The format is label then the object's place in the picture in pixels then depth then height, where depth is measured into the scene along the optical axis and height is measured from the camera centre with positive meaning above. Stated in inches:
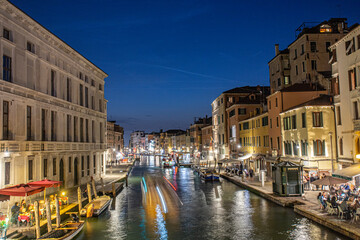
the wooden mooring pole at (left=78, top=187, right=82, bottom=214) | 973.5 -157.0
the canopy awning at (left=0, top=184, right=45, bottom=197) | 749.5 -95.0
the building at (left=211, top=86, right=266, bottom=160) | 2785.4 +271.0
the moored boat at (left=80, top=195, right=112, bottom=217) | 943.0 -179.5
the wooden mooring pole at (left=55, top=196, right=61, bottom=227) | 769.6 -154.5
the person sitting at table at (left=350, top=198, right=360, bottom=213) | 740.5 -148.8
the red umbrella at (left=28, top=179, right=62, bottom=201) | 859.4 -92.3
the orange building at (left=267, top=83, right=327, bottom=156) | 1488.7 +194.5
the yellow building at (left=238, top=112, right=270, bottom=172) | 1840.6 +13.6
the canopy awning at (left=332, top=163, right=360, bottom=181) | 857.1 -88.2
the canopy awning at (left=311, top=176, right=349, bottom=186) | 893.9 -110.6
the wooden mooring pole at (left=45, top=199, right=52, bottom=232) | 721.5 -146.8
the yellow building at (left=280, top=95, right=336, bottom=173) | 1274.6 +23.2
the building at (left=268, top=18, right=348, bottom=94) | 1808.6 +518.9
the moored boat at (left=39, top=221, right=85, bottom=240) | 683.9 -181.9
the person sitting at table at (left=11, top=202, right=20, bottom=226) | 748.4 -147.0
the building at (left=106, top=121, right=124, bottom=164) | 3474.9 +93.8
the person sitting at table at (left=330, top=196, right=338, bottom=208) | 797.9 -150.0
